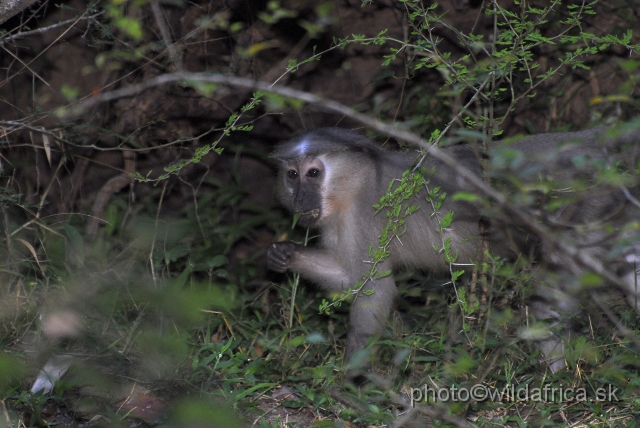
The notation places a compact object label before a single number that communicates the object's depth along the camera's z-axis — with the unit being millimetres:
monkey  9266
